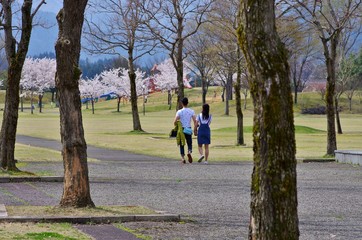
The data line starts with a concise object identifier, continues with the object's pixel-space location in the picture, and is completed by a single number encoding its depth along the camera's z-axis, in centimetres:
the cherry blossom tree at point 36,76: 14750
